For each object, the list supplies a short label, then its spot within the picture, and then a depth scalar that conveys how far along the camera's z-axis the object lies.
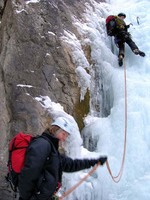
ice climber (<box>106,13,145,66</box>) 6.62
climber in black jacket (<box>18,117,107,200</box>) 2.74
